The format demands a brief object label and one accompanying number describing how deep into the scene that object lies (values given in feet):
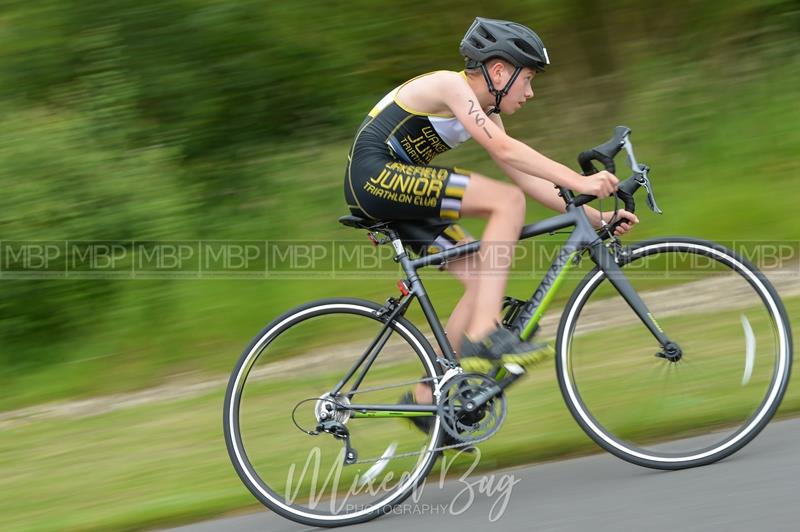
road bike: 28.37
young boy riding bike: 27.58
